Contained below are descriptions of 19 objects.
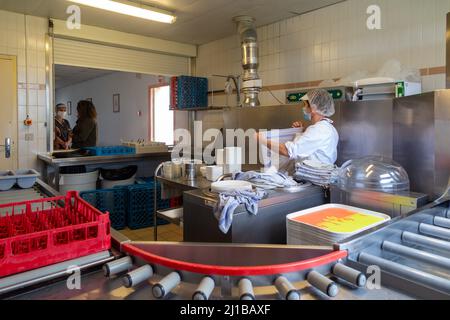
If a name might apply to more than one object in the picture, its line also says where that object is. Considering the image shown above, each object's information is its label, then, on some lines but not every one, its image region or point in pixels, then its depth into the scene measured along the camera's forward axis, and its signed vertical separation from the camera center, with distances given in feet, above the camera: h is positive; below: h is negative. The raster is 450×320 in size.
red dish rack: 2.83 -0.83
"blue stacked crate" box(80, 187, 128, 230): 13.82 -2.22
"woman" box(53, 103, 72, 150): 15.88 +0.86
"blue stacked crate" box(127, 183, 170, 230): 14.44 -2.50
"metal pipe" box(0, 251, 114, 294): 2.73 -1.07
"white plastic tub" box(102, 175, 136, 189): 15.35 -1.59
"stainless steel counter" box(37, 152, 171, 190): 12.96 -0.46
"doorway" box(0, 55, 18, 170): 13.32 +1.69
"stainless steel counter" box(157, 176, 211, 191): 8.74 -0.93
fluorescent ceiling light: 11.16 +4.96
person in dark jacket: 16.39 +1.21
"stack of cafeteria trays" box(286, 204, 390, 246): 4.10 -1.00
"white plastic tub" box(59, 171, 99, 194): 13.99 -1.38
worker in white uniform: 8.27 +0.24
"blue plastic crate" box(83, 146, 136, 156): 14.38 -0.03
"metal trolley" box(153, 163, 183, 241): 8.11 -1.67
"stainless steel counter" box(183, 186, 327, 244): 5.74 -1.26
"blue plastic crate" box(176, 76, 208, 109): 17.11 +2.98
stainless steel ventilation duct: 13.96 +3.79
